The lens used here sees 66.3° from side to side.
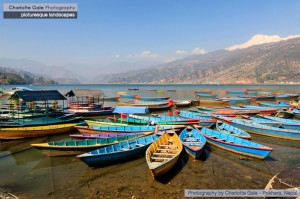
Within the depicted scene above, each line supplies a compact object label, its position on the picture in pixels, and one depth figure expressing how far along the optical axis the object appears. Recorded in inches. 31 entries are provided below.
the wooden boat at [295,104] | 1627.7
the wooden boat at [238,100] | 2319.1
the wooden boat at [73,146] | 663.8
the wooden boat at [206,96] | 2904.0
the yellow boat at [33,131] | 884.6
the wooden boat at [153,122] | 1065.5
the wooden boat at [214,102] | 2100.1
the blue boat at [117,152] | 587.9
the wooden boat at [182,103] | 1978.3
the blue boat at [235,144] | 652.7
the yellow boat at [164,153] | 519.5
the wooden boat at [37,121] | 980.6
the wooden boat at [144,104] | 1852.9
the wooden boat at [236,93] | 3449.8
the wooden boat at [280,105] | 1710.9
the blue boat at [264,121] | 1026.6
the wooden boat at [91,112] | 1501.0
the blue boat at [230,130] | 828.0
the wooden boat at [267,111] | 1424.7
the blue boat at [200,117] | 1076.5
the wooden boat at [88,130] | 913.6
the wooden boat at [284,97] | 2664.9
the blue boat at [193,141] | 663.6
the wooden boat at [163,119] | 1070.6
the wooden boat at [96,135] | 829.2
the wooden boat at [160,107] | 1772.9
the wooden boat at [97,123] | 1013.1
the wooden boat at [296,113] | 1343.8
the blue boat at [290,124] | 989.4
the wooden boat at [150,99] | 2526.6
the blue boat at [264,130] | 877.2
